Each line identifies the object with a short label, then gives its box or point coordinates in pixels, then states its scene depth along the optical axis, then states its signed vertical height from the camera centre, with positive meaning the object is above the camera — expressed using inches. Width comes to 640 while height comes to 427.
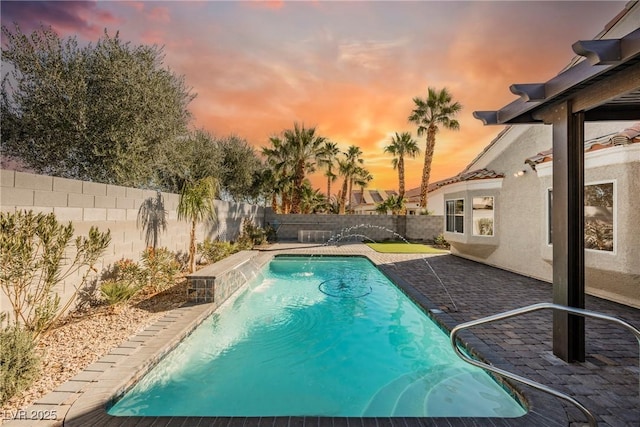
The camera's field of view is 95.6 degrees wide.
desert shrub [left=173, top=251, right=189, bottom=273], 380.8 -57.8
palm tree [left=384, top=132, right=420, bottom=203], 1088.2 +264.8
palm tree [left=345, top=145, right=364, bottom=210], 1416.1 +298.0
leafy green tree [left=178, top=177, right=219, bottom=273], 373.1 +23.4
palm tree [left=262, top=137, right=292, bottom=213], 878.4 +167.0
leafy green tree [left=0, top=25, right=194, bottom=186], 334.3 +131.5
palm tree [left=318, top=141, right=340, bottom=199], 911.7 +208.9
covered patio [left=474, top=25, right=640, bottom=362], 137.8 +26.9
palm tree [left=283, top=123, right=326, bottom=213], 858.8 +206.8
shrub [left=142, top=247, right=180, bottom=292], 279.3 -51.6
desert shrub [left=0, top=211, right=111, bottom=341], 150.1 -27.2
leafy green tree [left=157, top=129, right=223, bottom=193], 535.2 +117.5
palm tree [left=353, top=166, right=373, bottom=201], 1529.8 +221.5
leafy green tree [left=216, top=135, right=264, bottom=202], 759.1 +139.8
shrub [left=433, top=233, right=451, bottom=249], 690.8 -56.9
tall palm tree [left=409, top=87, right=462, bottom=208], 847.7 +312.1
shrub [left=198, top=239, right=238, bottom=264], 427.2 -50.6
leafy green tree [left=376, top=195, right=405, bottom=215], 970.7 +46.0
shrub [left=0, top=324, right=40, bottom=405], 115.0 -61.3
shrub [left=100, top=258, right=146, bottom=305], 215.9 -53.9
